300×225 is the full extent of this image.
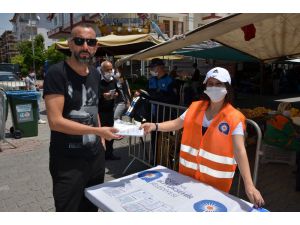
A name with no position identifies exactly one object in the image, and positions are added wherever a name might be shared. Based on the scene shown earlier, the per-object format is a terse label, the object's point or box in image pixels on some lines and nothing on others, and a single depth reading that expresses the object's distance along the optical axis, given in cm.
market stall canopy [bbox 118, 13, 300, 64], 337
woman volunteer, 215
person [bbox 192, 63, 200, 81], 1543
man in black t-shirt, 212
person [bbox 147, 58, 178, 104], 505
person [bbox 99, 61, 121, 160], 536
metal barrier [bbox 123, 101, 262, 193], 440
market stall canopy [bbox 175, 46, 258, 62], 847
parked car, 1611
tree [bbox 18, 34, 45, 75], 3969
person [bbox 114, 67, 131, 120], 586
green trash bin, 759
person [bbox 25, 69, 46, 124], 1257
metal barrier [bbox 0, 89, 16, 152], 685
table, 178
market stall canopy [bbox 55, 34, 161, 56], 719
